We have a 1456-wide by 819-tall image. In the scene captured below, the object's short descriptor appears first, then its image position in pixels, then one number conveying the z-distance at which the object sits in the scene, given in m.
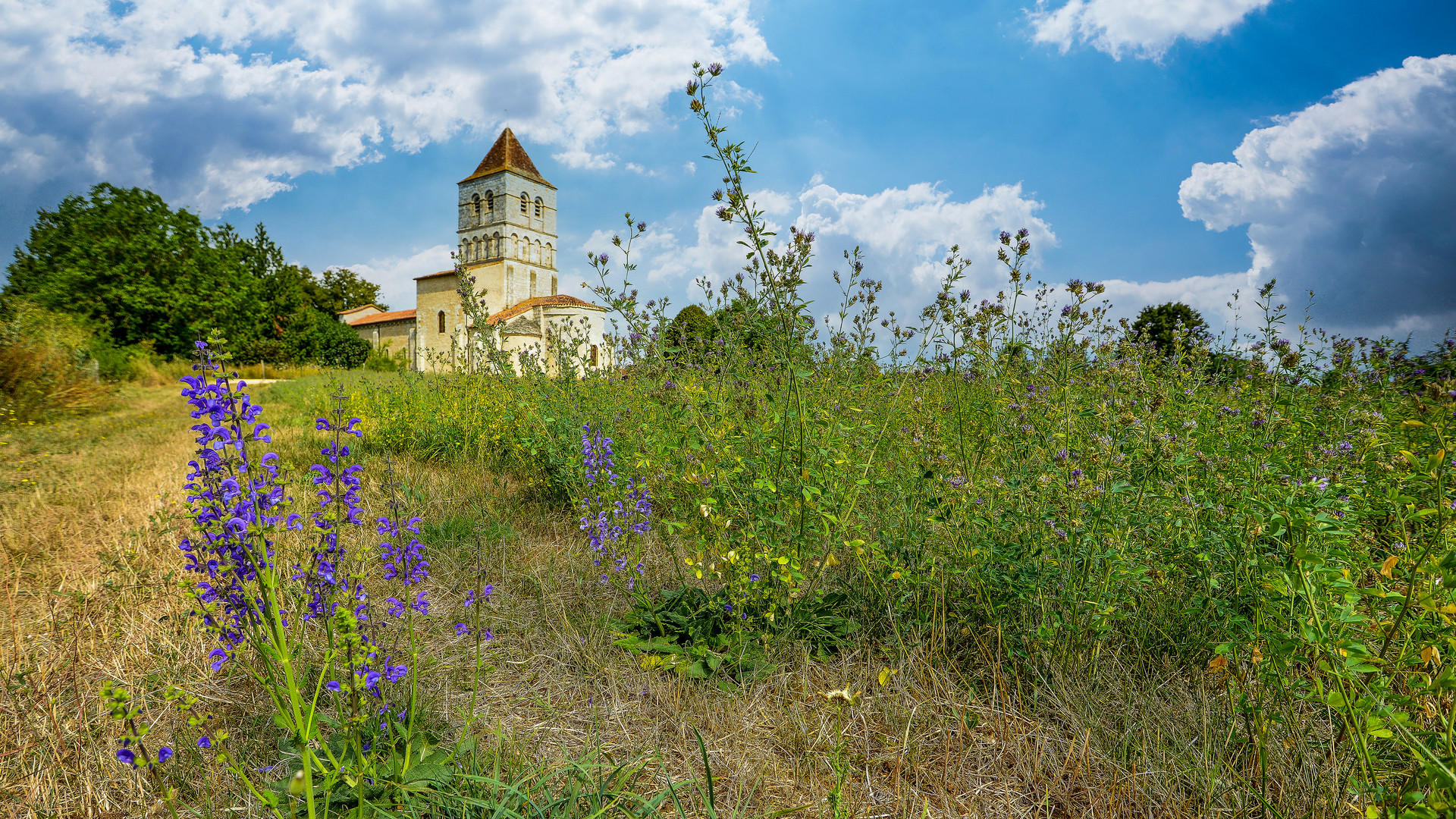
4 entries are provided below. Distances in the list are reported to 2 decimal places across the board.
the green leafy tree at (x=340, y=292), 44.75
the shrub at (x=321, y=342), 34.00
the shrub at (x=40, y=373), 8.76
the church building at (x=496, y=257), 43.34
